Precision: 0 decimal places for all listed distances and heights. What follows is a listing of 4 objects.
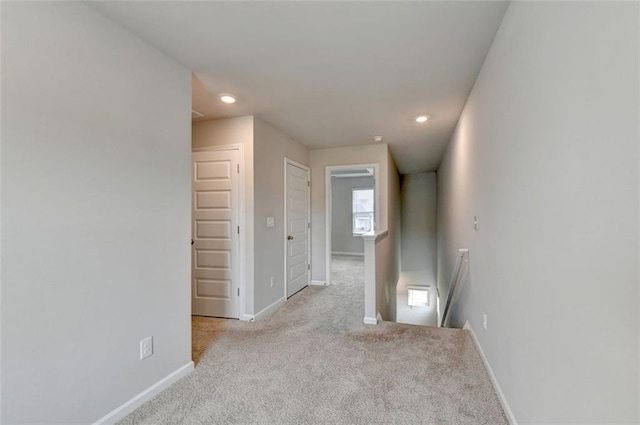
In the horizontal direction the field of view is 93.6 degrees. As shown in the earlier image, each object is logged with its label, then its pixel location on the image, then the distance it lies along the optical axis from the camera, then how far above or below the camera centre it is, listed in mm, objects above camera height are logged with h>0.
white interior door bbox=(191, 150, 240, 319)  3369 -216
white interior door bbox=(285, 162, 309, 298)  4195 -209
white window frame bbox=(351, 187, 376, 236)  9366 -84
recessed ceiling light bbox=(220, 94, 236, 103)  2759 +1089
